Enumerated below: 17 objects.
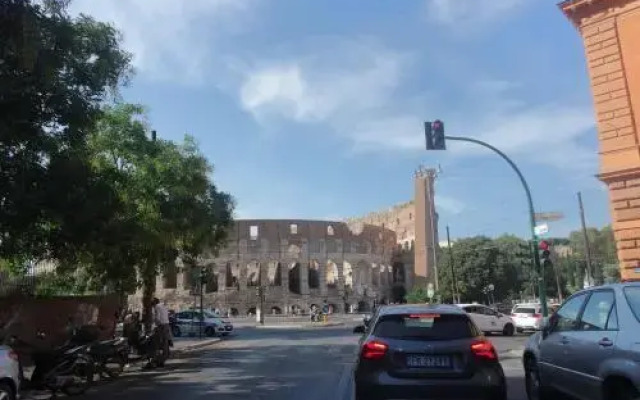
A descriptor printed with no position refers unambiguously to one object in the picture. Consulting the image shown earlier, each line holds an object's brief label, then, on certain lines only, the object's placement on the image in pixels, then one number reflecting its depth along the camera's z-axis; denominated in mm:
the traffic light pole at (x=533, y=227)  19297
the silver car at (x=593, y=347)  5949
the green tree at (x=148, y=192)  18953
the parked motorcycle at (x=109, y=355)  12883
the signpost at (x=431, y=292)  53075
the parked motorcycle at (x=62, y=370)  11328
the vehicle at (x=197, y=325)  36906
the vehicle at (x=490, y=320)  29281
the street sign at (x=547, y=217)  20478
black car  7277
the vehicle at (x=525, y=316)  31125
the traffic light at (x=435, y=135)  18125
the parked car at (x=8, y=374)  8859
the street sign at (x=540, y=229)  19708
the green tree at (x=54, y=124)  9617
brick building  19922
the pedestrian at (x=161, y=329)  17031
